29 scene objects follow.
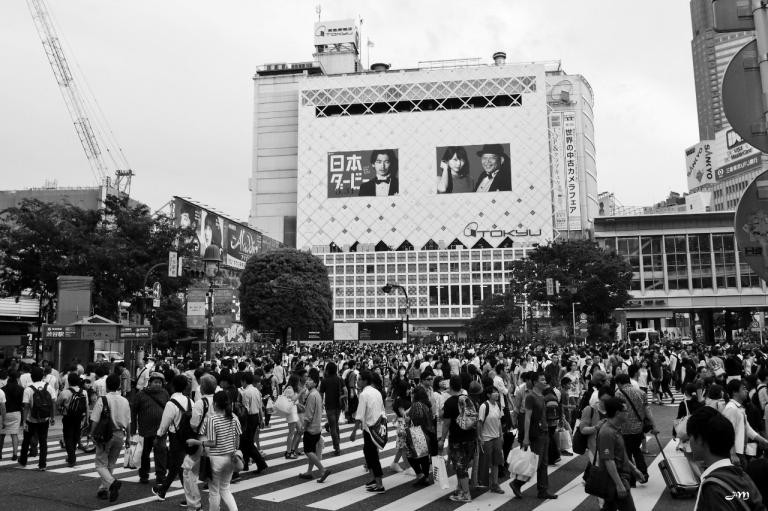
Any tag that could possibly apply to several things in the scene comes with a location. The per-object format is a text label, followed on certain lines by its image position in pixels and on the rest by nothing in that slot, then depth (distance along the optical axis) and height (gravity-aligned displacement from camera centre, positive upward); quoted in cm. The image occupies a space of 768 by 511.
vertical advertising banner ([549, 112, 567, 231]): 9525 +2212
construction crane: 7750 +2719
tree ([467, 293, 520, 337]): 5238 +21
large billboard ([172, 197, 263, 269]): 5619 +976
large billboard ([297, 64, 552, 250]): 9425 +2635
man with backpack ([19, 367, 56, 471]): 1029 -159
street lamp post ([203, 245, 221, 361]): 1901 +187
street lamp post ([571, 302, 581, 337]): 4022 +34
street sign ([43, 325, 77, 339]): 1833 -19
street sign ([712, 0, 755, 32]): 335 +171
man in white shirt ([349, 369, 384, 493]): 866 -149
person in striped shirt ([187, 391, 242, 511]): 668 -141
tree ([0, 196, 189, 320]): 2689 +352
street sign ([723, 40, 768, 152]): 327 +123
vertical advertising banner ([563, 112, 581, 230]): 9469 +2276
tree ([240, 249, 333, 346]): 5331 +254
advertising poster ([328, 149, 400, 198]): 9756 +2429
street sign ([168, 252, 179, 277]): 2545 +252
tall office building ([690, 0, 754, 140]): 17312 +8257
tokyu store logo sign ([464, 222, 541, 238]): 9231 +1347
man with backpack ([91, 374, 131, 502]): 809 -152
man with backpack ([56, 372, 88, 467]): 1015 -147
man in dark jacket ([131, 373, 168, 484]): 903 -135
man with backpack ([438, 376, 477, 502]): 813 -156
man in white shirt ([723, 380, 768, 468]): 655 -131
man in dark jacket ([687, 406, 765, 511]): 281 -78
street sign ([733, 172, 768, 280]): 329 +50
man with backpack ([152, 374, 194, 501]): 786 -137
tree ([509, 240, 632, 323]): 4141 +282
